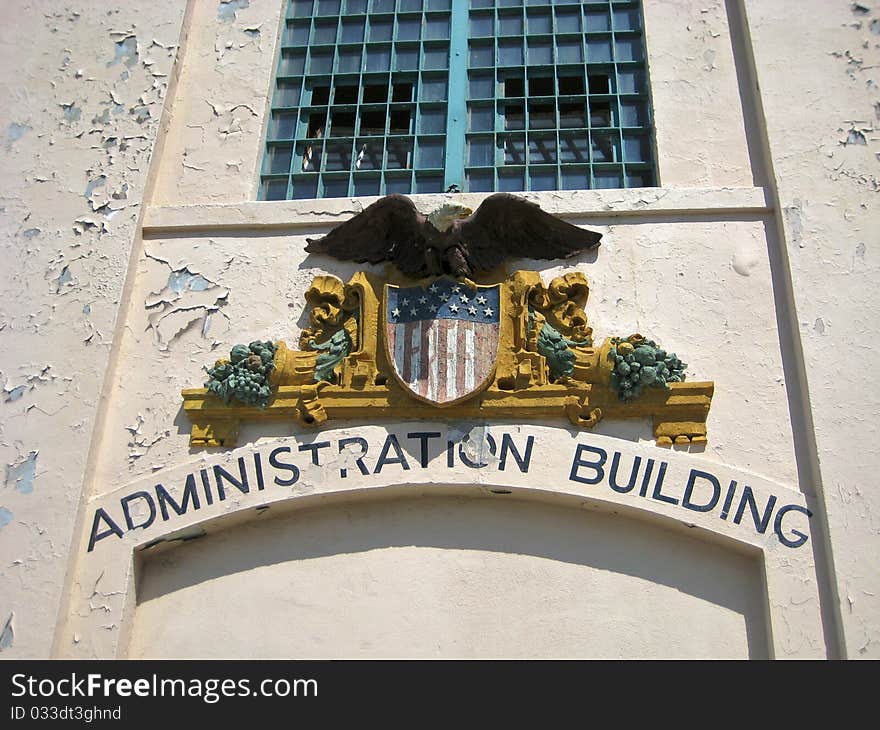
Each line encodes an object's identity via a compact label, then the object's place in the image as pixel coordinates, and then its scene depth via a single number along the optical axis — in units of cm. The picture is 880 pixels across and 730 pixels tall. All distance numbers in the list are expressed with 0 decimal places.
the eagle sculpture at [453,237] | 680
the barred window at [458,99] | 780
